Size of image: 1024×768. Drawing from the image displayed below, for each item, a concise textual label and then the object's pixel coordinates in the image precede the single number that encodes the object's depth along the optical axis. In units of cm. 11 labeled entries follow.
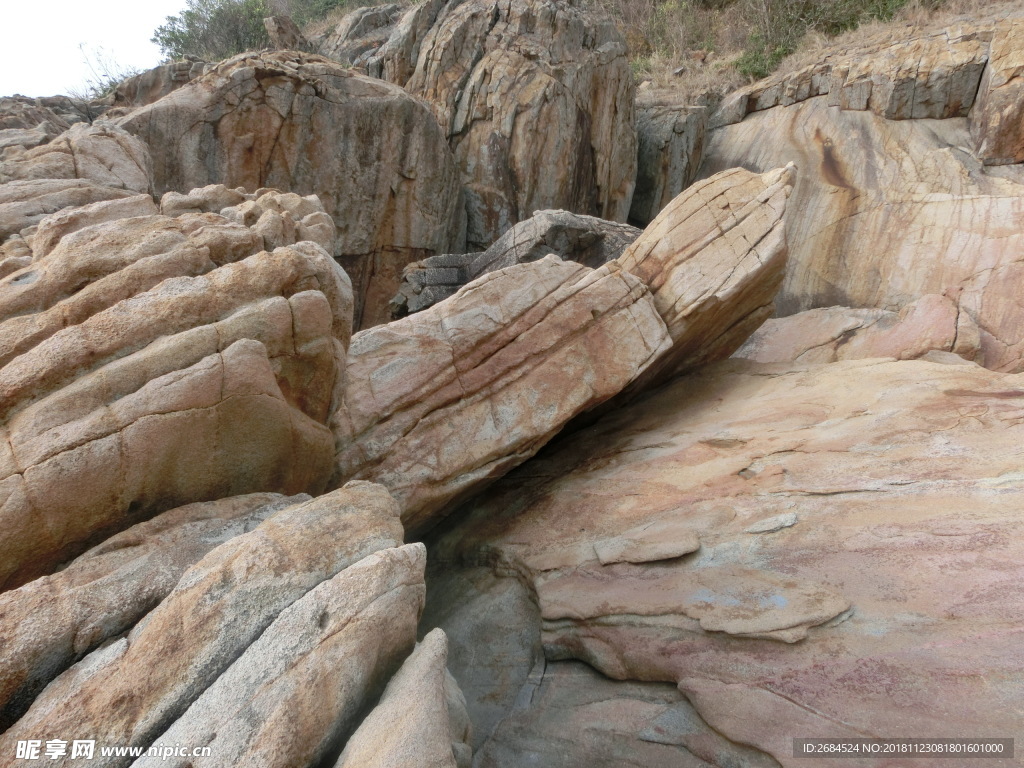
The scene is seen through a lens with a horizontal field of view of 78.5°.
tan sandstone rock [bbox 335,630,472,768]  277
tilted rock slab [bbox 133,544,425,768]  274
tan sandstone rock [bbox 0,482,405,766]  277
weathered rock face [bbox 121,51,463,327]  1109
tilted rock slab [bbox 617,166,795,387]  682
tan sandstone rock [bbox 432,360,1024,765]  354
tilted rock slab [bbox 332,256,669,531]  571
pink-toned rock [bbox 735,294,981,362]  846
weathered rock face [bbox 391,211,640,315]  1012
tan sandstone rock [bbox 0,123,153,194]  627
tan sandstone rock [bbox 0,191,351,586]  353
